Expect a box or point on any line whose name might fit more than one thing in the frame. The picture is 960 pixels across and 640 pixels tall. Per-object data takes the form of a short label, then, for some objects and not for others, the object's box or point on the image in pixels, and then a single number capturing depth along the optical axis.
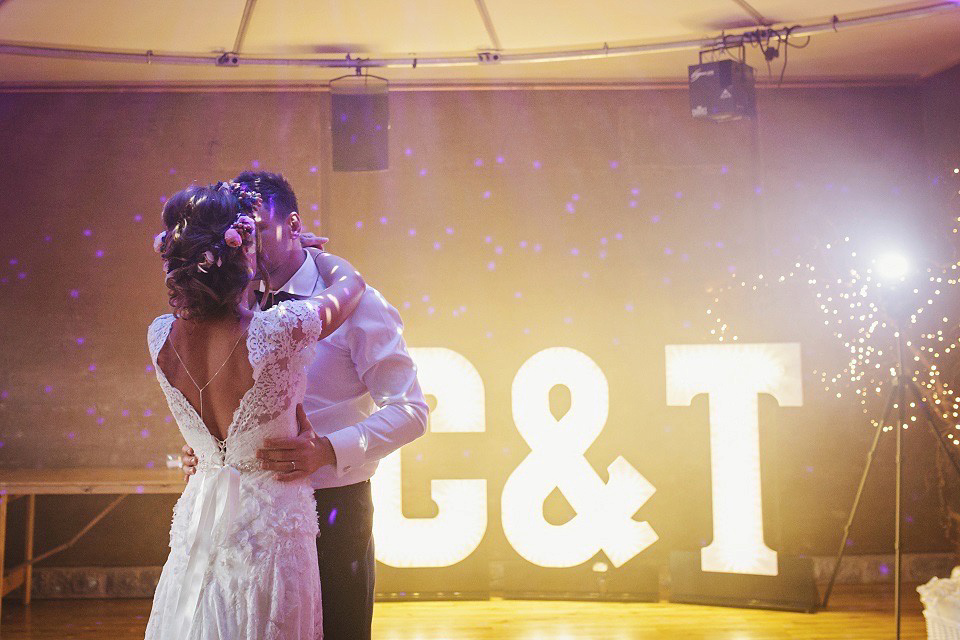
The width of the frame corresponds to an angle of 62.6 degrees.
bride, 1.59
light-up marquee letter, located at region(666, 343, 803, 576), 4.30
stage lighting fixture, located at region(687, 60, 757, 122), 4.12
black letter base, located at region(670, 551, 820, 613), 4.25
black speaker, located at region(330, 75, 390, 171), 4.43
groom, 1.77
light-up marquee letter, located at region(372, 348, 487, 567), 4.38
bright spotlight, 3.73
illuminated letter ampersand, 4.41
